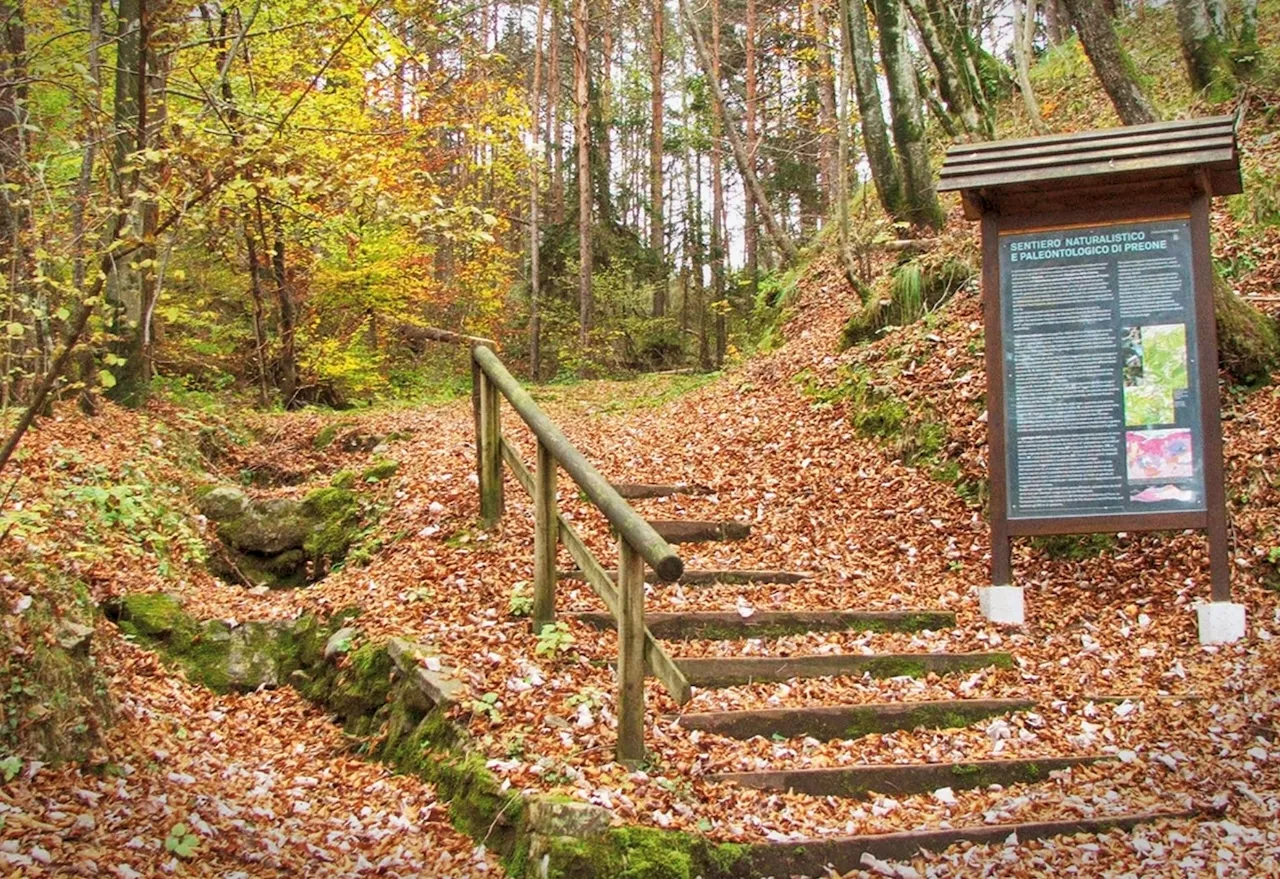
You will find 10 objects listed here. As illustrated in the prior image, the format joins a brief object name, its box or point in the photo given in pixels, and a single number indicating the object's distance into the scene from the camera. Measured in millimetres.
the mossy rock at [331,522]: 7906
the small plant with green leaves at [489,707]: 4914
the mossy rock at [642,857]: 3980
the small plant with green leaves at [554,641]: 5520
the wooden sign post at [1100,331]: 6301
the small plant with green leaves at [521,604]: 5977
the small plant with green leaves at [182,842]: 3900
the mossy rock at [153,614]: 6082
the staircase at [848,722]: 4270
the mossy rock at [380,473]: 8552
